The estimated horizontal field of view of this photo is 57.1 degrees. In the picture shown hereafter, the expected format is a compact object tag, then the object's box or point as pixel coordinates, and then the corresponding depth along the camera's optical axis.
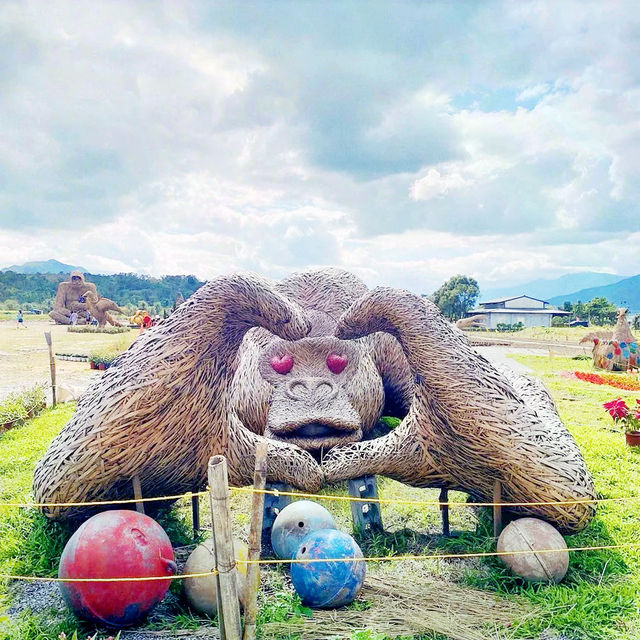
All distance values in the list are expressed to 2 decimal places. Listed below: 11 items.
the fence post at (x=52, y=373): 11.28
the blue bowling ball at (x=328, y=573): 3.96
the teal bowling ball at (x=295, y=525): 4.64
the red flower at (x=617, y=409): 9.13
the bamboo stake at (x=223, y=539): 2.98
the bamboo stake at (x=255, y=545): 3.20
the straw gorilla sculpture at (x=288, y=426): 4.44
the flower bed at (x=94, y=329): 29.14
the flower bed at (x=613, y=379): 14.30
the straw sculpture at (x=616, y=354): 17.36
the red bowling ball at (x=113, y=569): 3.64
